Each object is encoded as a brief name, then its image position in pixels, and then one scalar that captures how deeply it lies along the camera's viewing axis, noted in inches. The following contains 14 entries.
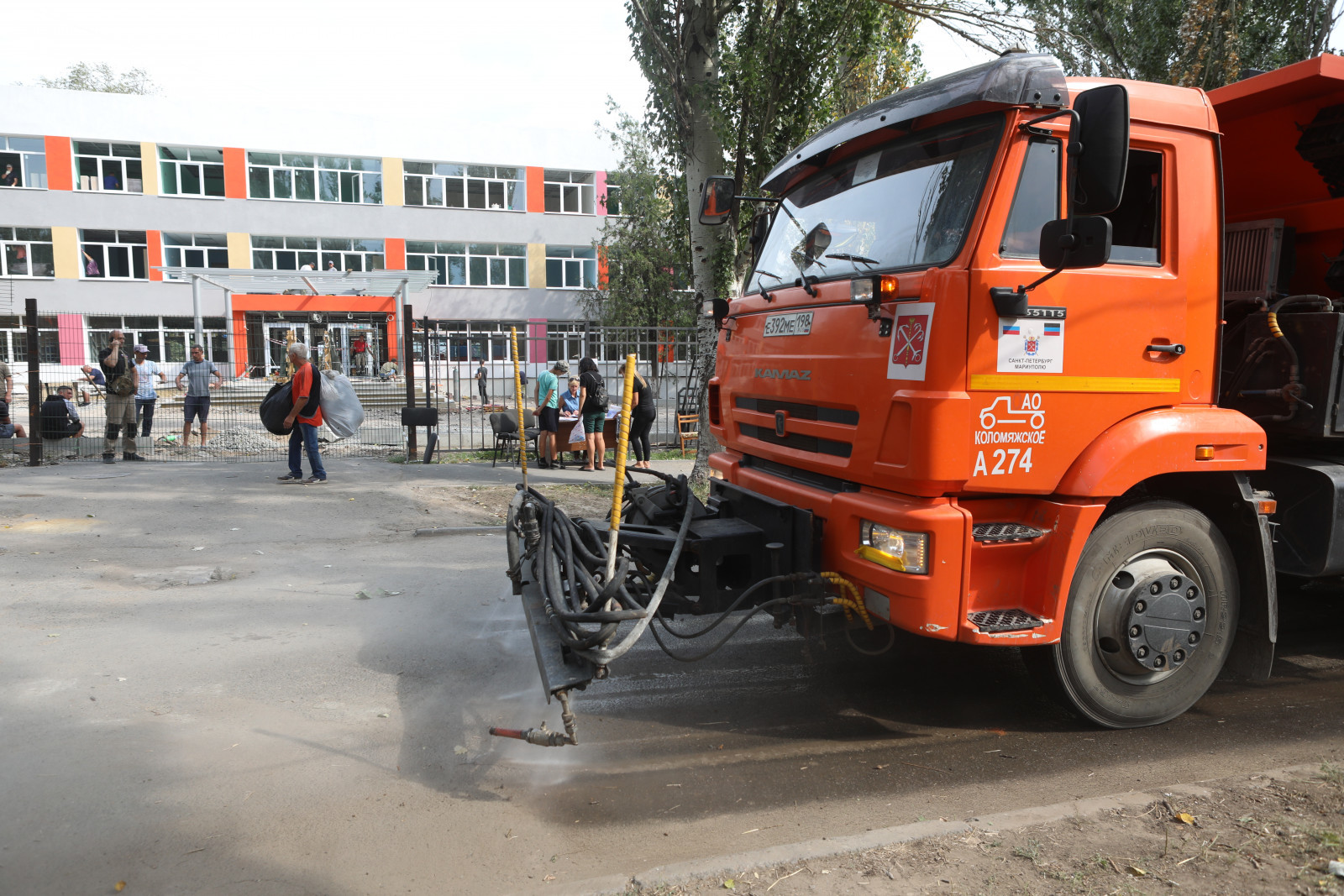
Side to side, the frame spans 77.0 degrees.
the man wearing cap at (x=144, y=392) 576.7
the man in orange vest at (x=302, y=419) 419.2
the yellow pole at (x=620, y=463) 126.9
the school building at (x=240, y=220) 1291.8
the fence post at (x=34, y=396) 480.4
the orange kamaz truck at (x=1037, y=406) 139.1
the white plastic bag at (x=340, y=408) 430.9
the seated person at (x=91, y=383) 582.6
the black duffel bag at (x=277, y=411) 419.5
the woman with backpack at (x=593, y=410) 513.3
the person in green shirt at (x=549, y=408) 513.0
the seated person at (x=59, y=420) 517.3
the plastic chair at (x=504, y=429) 538.6
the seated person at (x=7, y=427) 517.0
